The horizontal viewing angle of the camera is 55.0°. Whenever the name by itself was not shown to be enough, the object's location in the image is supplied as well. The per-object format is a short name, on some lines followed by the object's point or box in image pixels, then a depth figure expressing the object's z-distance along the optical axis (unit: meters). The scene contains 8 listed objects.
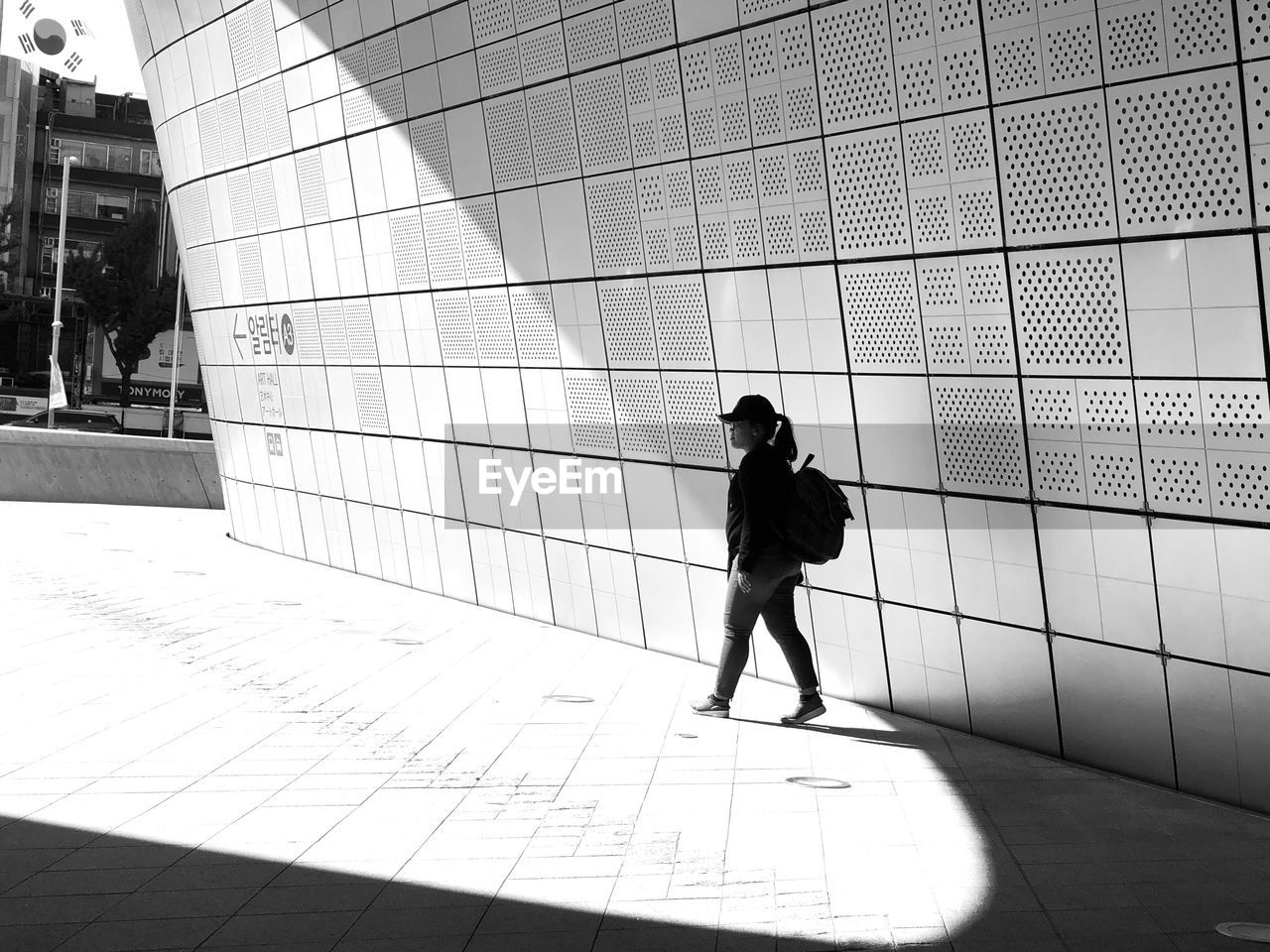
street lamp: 28.47
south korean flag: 25.17
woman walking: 7.07
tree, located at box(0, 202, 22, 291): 54.66
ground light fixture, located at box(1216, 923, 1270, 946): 4.18
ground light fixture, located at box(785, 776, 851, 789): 6.11
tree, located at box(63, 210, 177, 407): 54.94
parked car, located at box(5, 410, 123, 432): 39.22
